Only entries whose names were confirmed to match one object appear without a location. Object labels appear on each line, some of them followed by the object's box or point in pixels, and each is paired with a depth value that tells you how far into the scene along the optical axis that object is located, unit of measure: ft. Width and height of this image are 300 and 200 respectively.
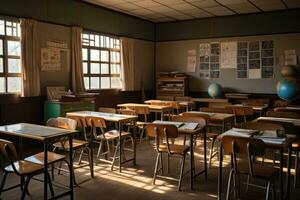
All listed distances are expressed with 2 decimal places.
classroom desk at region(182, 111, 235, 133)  15.75
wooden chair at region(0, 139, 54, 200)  9.64
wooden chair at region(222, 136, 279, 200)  9.84
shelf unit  29.81
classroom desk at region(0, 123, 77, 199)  10.17
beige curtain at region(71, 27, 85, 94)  22.49
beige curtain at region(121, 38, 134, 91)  27.50
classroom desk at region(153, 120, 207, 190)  12.57
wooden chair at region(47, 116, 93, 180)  12.98
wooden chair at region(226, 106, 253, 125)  20.25
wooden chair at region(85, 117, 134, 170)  14.84
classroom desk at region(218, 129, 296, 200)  9.87
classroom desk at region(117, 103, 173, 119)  21.17
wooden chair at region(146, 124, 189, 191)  12.48
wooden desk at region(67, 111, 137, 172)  15.07
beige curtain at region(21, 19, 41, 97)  19.01
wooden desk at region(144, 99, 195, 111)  23.84
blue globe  23.20
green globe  27.94
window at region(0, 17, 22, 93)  18.28
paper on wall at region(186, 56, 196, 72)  30.40
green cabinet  19.20
